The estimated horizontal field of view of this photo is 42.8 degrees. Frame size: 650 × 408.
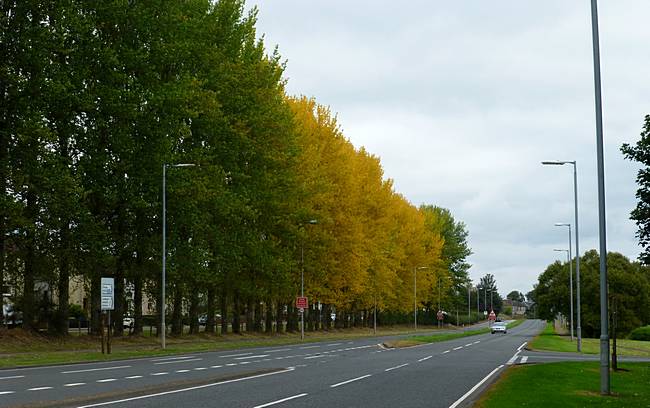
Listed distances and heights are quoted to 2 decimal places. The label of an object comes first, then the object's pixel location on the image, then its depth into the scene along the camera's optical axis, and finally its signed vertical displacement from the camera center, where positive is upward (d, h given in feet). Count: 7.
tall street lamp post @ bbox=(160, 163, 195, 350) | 131.13 +3.46
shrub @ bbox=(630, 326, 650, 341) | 250.98 -19.62
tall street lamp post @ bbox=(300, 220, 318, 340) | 196.85 +1.52
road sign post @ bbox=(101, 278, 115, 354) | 117.29 -3.37
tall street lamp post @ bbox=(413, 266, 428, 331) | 315.37 -5.06
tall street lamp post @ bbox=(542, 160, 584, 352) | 155.12 +9.90
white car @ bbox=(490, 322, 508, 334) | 314.96 -22.20
